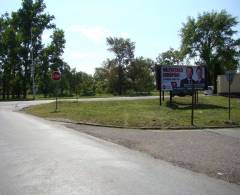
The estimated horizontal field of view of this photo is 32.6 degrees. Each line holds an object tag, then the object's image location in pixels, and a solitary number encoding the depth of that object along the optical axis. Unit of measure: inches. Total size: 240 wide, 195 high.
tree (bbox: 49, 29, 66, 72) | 2657.5
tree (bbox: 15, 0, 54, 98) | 2559.1
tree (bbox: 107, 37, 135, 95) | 3176.7
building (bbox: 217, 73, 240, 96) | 1939.0
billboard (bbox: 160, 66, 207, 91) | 1224.2
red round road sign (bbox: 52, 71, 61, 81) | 1135.7
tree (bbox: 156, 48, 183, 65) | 3983.5
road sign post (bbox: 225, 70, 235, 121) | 841.5
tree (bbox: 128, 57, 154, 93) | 3213.6
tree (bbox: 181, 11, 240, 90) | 2600.9
